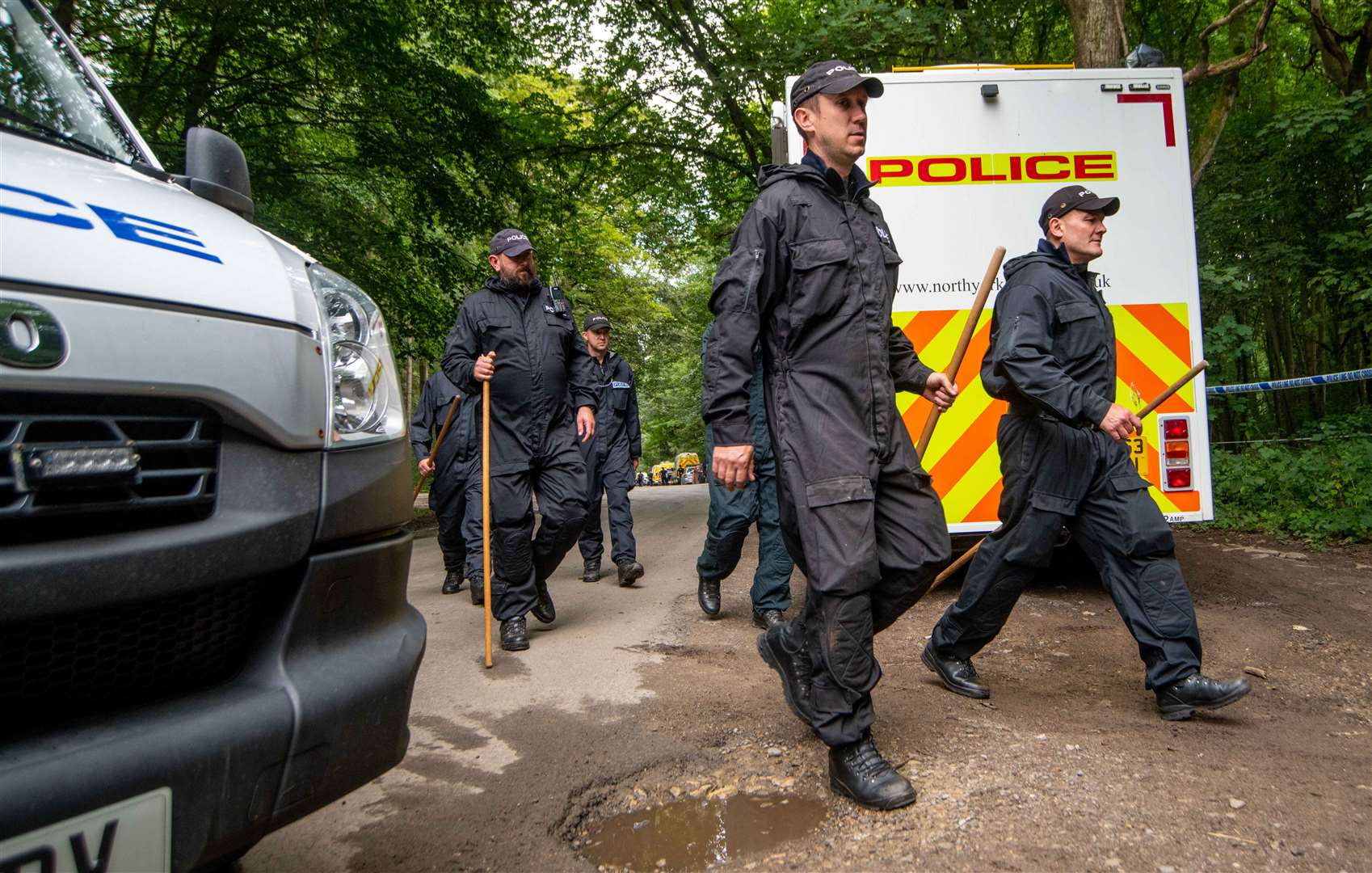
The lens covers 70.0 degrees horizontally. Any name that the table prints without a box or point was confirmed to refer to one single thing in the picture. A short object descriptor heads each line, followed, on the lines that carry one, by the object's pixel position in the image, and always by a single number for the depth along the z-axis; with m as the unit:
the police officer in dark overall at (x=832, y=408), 2.88
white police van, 1.34
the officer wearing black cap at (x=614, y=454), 7.40
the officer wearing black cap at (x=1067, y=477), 3.59
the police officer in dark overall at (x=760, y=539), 5.38
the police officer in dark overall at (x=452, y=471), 6.81
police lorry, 5.52
